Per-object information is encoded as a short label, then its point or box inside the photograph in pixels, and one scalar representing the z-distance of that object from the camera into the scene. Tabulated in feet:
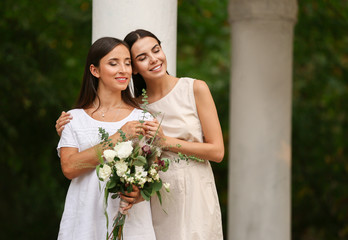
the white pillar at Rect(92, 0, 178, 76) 28.18
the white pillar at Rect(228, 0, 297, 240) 46.42
